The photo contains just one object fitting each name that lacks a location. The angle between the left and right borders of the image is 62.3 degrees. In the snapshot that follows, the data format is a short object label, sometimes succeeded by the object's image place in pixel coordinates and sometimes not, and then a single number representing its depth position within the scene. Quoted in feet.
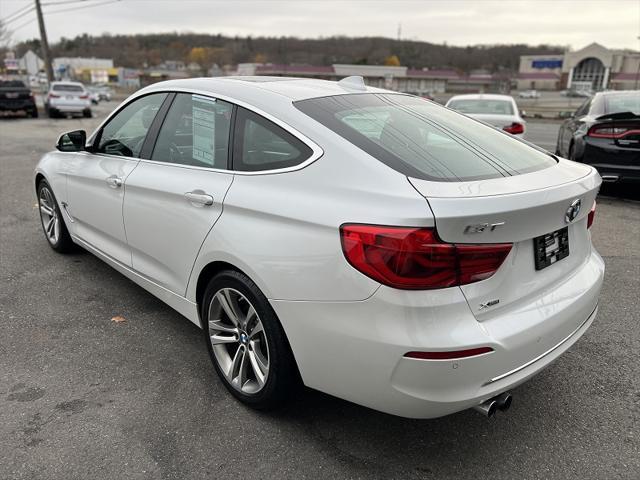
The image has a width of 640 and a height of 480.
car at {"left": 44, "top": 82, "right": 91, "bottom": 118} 75.20
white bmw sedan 6.55
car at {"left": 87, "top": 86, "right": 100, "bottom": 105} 133.82
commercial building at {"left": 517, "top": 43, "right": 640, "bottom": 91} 350.35
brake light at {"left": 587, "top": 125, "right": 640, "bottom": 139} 21.47
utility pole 93.40
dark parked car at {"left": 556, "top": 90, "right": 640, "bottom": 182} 21.52
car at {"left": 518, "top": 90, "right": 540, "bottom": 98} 281.74
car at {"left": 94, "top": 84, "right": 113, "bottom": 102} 164.86
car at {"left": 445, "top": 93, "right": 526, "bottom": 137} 31.55
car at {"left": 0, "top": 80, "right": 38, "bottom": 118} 71.70
